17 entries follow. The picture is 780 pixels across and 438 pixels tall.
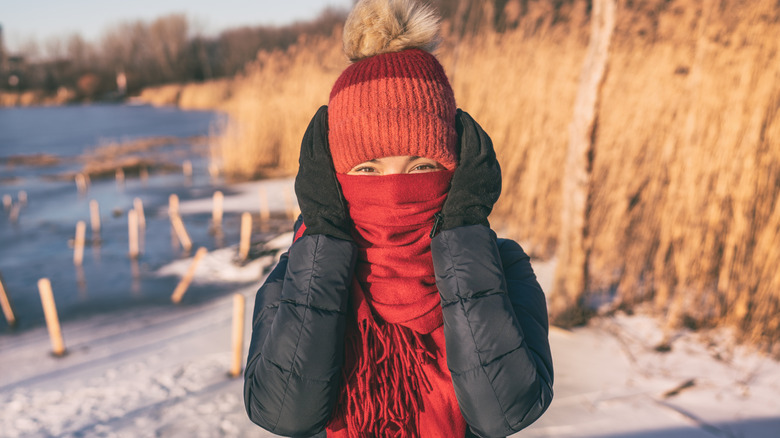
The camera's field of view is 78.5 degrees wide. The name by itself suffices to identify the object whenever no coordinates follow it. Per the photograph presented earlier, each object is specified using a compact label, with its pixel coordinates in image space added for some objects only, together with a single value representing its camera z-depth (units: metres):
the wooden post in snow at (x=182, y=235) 5.54
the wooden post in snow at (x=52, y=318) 3.11
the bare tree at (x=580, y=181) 2.71
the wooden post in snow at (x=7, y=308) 3.81
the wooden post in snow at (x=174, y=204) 6.09
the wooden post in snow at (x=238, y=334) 2.71
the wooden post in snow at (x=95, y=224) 6.06
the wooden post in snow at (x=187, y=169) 10.38
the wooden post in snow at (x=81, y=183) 9.12
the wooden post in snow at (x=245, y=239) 4.74
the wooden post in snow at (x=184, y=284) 4.17
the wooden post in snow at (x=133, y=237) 5.23
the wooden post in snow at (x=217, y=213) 6.20
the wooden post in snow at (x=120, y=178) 9.66
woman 1.00
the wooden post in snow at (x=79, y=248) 5.05
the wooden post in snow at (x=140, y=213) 6.54
